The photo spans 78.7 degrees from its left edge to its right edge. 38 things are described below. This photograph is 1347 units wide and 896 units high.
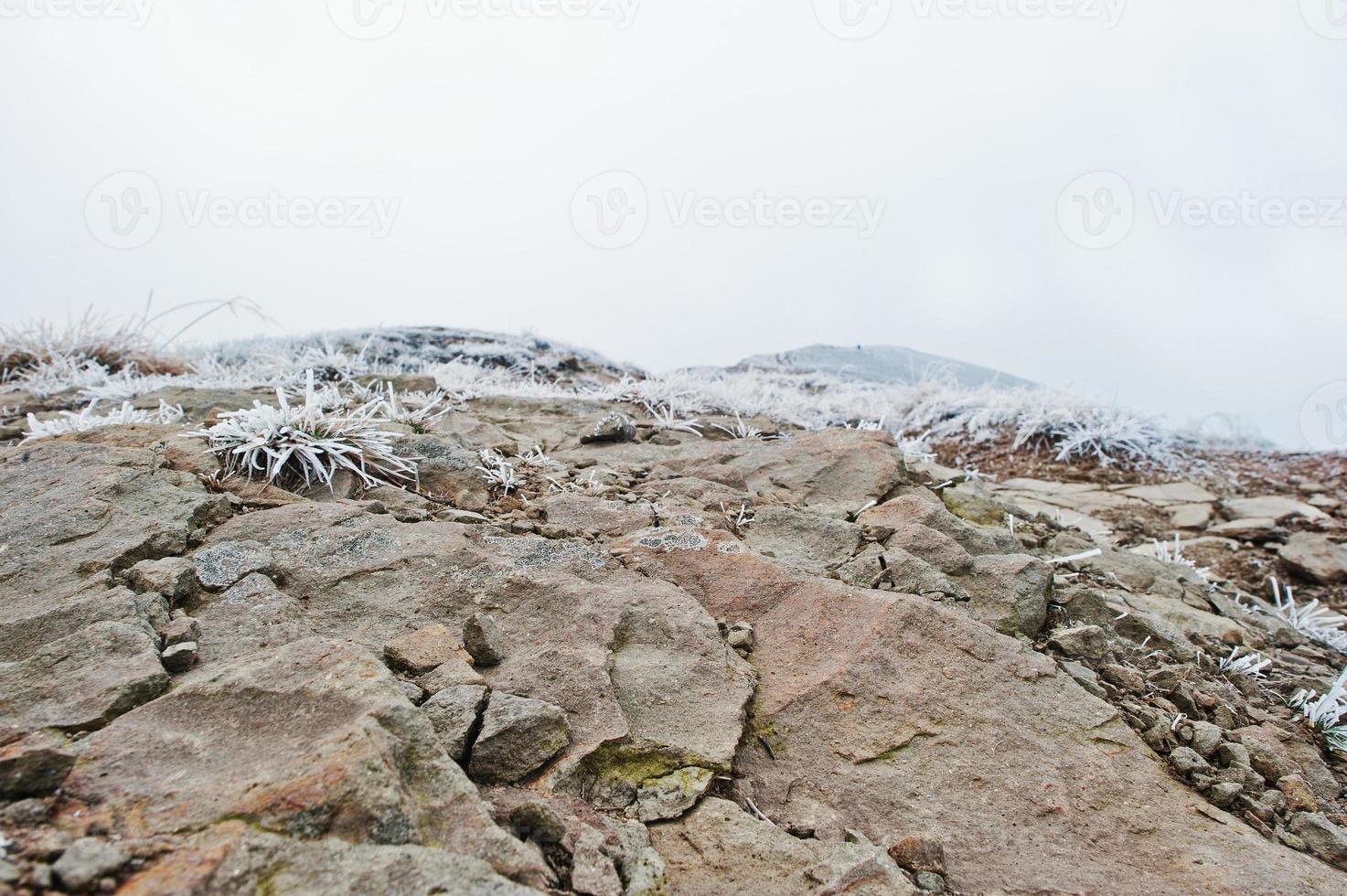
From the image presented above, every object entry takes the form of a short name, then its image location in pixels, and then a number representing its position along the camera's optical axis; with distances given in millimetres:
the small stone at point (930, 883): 634
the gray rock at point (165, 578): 774
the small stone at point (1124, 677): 896
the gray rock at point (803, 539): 1041
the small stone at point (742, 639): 851
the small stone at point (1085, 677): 873
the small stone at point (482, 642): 754
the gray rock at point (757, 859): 604
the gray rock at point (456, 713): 639
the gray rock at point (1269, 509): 2097
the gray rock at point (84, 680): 594
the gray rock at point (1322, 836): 733
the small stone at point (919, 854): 647
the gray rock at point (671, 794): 656
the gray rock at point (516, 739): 641
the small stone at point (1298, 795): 780
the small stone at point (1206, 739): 822
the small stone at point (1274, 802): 773
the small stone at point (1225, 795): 761
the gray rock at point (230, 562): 819
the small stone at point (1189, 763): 787
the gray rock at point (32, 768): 496
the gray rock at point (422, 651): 718
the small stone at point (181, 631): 699
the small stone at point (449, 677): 699
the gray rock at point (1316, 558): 1771
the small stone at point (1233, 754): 809
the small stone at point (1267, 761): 822
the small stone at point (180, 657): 672
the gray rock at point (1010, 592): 961
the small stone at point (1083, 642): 933
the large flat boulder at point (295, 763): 502
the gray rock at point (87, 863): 428
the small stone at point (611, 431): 1523
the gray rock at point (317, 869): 449
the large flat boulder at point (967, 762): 680
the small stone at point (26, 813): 472
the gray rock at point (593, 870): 559
